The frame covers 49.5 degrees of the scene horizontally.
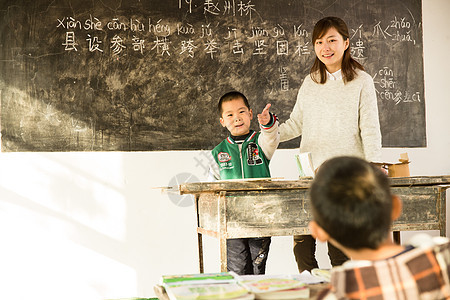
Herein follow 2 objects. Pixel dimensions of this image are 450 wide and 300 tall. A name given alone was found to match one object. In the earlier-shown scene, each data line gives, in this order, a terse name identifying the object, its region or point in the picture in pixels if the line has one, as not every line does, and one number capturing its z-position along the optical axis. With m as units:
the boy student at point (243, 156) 2.54
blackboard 3.44
